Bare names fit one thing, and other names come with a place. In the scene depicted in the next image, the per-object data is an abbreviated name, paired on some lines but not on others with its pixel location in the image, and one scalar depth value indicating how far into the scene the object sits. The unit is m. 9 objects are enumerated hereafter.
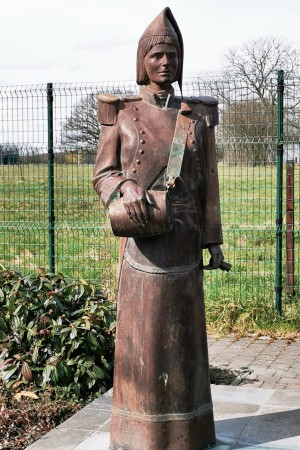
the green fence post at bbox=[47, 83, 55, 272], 9.60
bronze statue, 4.54
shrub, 6.38
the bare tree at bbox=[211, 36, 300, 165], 9.38
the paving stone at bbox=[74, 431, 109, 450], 4.99
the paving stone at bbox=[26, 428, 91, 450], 5.05
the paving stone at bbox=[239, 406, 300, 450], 5.04
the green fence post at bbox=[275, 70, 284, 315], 9.23
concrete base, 5.02
